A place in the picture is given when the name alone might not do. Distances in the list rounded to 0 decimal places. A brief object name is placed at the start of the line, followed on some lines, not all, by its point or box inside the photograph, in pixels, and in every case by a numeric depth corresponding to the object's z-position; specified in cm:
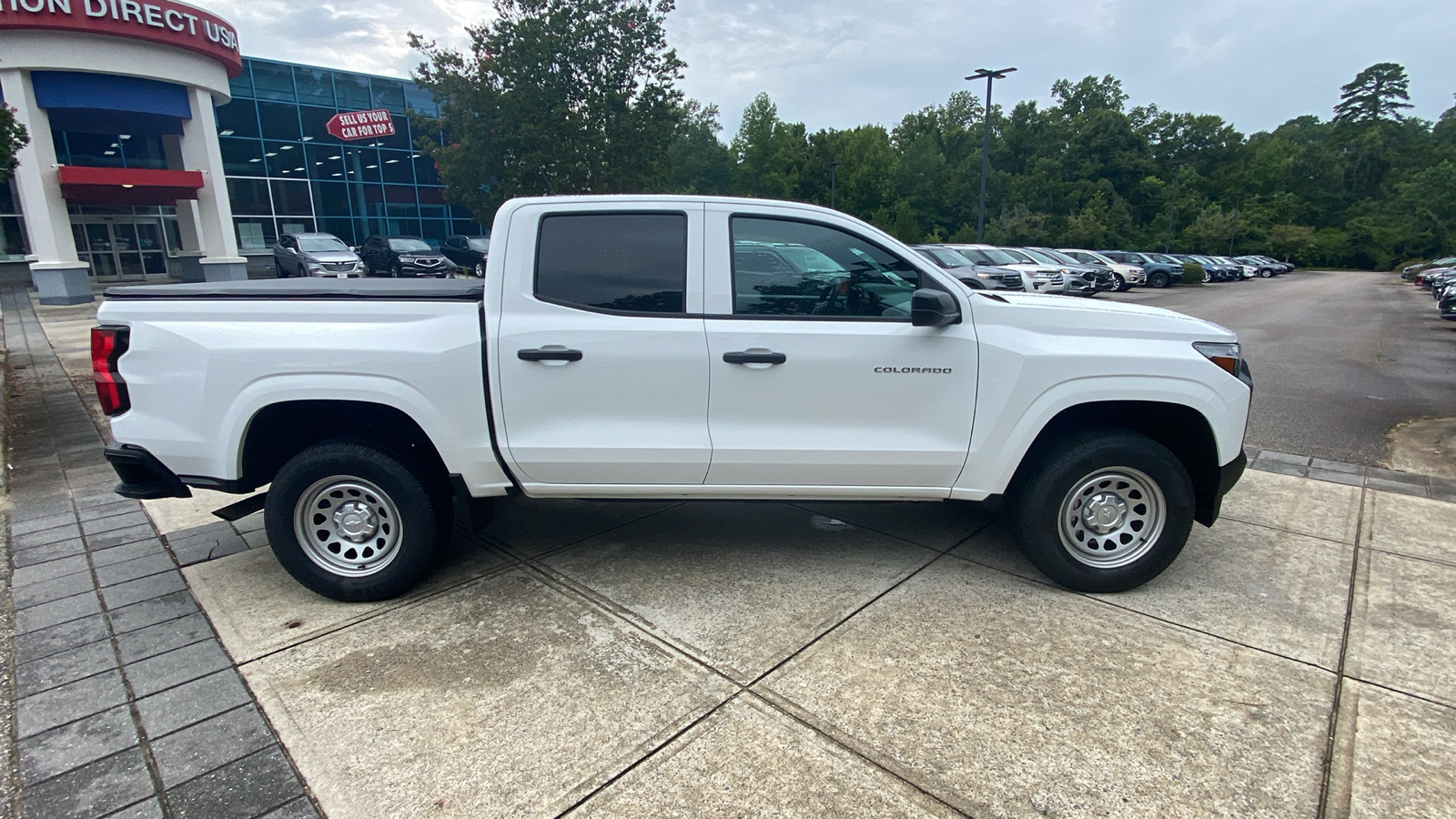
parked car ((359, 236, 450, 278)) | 2353
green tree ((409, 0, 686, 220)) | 2572
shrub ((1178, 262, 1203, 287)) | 3597
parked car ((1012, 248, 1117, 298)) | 2352
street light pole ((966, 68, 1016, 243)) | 2714
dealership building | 1928
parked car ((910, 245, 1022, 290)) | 1914
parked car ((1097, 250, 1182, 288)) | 3356
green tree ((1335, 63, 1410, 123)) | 9725
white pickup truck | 344
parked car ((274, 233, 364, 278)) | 2191
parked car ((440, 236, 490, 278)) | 2673
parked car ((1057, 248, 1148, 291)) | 3008
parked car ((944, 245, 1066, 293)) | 2158
